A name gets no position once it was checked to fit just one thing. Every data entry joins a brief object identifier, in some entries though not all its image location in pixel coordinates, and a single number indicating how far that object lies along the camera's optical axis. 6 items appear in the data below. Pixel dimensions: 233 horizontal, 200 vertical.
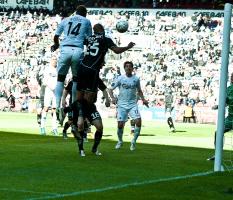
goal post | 12.92
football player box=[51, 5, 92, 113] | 14.23
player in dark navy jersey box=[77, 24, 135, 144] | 14.16
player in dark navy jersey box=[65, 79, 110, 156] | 14.24
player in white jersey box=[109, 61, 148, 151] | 17.84
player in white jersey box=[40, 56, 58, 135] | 21.53
